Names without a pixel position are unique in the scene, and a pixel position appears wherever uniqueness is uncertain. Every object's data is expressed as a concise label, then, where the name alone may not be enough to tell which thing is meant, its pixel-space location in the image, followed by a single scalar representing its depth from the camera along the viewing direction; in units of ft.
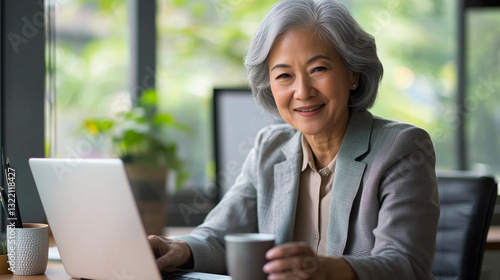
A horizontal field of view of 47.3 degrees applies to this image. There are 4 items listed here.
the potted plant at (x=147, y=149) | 8.11
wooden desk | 4.08
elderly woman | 4.10
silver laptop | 3.25
